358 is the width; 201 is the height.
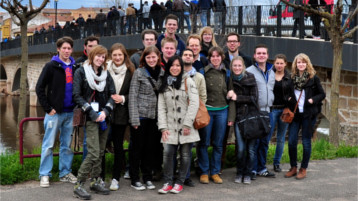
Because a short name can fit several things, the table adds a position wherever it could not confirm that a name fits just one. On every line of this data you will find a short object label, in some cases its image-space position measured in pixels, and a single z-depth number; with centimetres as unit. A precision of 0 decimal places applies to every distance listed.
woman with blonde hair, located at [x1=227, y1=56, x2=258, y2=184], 608
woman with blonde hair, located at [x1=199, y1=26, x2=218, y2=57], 656
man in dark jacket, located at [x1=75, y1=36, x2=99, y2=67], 618
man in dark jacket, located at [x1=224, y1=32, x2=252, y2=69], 646
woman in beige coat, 560
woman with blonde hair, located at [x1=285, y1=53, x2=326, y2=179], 638
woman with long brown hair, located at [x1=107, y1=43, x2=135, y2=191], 564
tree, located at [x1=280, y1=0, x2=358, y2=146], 876
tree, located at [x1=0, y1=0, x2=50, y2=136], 1022
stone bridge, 1067
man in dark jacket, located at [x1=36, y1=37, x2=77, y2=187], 564
